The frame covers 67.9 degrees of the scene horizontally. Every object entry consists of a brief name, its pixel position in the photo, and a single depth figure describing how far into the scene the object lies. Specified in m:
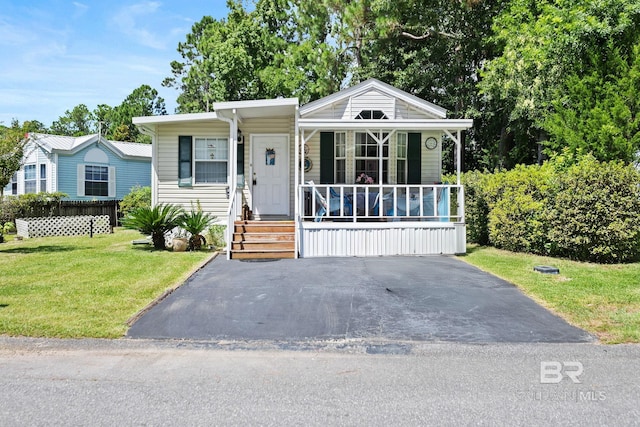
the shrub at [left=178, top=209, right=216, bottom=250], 11.22
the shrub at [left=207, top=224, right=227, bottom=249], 12.10
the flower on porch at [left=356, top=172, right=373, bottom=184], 12.29
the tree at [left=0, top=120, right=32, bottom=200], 11.63
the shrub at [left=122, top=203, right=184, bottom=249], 11.18
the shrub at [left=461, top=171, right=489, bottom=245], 12.55
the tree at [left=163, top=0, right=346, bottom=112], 21.83
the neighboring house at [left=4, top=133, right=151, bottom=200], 20.81
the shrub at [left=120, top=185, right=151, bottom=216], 18.66
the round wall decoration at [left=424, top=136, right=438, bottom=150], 13.04
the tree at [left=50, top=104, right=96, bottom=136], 58.31
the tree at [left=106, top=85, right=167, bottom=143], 45.17
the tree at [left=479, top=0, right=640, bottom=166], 11.36
